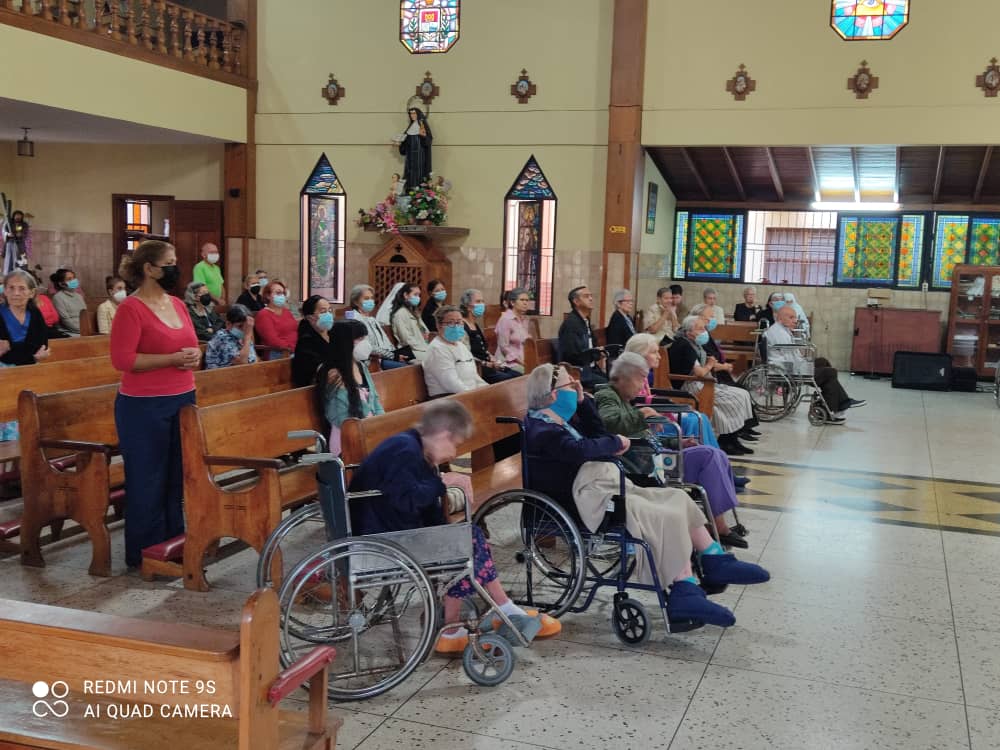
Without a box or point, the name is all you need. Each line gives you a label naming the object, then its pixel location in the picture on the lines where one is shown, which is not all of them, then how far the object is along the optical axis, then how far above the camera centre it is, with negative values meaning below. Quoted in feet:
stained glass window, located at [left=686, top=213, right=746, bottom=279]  48.88 +1.05
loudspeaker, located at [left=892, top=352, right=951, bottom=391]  42.06 -4.14
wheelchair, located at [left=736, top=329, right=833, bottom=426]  31.12 -3.57
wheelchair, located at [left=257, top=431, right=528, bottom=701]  10.69 -3.76
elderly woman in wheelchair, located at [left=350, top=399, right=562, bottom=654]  11.56 -2.68
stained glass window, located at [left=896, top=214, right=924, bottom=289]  46.16 +1.06
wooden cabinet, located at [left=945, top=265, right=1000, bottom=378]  43.13 -1.91
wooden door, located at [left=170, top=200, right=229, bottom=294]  46.75 +1.05
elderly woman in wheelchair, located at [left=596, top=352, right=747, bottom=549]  15.43 -2.78
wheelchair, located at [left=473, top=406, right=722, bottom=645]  12.80 -4.07
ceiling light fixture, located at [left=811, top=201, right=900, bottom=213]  46.47 +3.05
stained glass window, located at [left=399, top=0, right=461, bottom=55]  42.70 +10.07
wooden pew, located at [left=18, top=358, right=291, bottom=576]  14.76 -3.41
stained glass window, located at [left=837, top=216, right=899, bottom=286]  46.65 +1.04
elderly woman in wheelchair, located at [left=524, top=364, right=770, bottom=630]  12.84 -3.19
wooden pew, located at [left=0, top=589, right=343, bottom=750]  6.29 -2.69
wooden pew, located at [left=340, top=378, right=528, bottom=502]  13.66 -2.71
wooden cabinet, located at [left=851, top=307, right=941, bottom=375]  44.62 -2.81
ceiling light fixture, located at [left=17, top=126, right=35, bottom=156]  40.63 +3.98
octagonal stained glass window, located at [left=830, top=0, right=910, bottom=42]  37.70 +9.69
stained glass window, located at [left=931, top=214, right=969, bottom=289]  45.68 +1.36
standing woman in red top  14.32 -2.02
